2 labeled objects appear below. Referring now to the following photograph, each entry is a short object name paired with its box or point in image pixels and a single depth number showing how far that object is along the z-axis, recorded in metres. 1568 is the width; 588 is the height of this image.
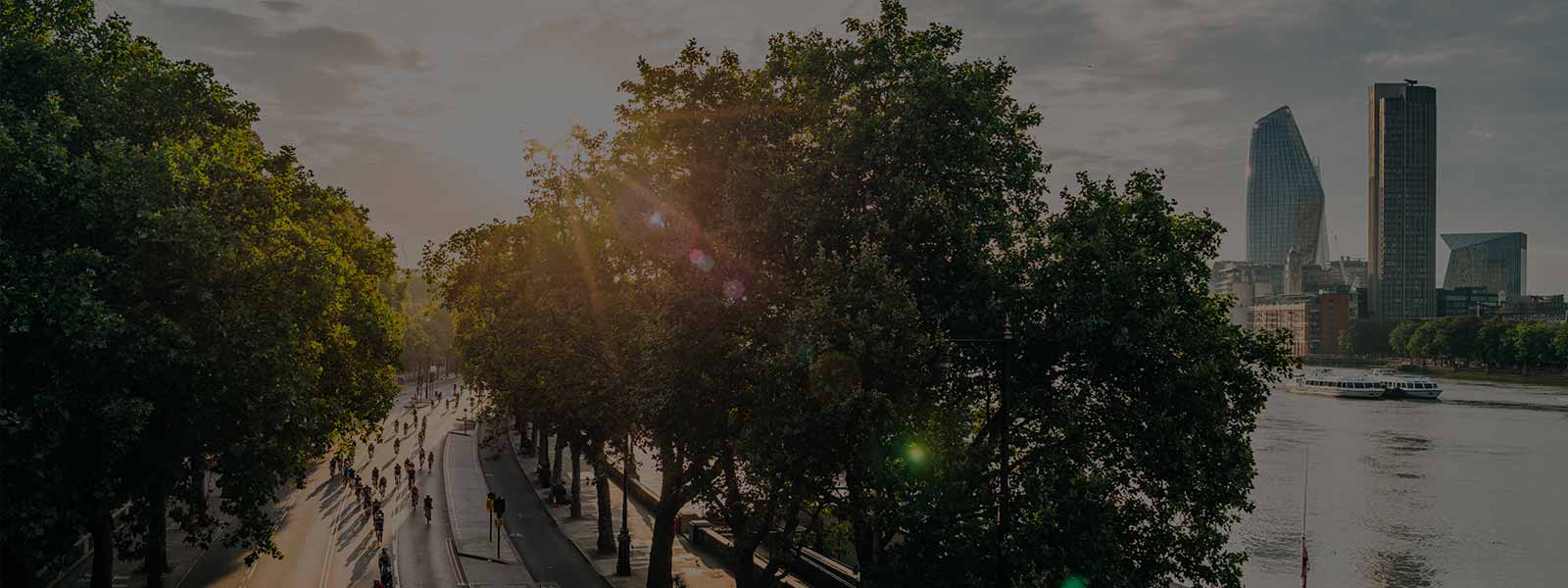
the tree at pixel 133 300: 18.66
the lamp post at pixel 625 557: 36.31
